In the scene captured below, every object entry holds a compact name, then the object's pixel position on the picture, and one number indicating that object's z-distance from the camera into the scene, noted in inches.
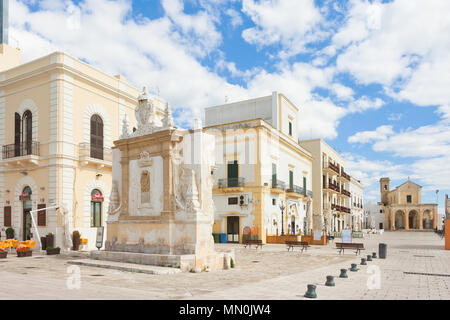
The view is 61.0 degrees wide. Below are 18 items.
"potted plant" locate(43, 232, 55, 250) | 745.0
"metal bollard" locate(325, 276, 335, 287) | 368.8
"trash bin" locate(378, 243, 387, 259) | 665.6
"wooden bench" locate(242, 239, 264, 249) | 863.7
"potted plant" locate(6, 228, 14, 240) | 817.5
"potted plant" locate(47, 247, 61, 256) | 700.0
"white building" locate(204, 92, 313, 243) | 1082.1
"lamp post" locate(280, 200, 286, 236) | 1206.0
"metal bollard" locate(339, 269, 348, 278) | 425.2
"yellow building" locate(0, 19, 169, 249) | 784.3
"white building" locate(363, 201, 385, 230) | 3191.4
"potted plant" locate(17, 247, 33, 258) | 663.8
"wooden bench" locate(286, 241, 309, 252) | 812.4
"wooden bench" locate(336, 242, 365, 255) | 726.5
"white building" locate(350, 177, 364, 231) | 2393.7
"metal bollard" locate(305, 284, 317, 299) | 308.7
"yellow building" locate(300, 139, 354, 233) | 1638.8
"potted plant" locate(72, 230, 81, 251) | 759.1
